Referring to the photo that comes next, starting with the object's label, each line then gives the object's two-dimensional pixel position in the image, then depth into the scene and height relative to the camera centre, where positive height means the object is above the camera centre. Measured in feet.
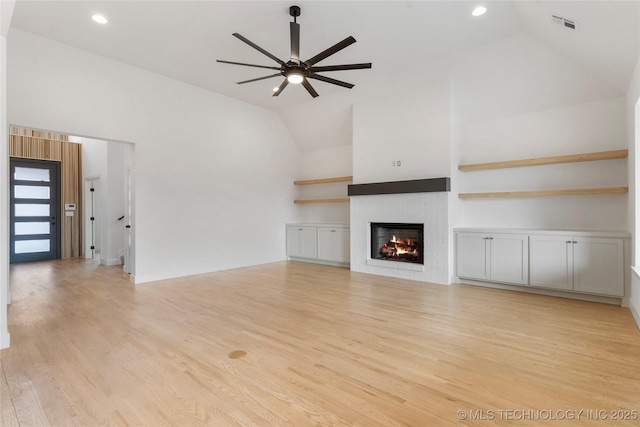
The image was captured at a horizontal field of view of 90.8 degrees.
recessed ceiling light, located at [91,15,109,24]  12.48 +7.80
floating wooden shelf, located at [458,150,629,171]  13.34 +2.42
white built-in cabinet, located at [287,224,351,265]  22.07 -2.26
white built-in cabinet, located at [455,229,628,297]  12.65 -2.13
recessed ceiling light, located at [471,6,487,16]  11.94 +7.71
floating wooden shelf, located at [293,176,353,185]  22.92 +2.46
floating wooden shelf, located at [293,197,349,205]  23.38 +0.92
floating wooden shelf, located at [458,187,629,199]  13.24 +0.90
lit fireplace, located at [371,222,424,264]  18.06 -1.80
